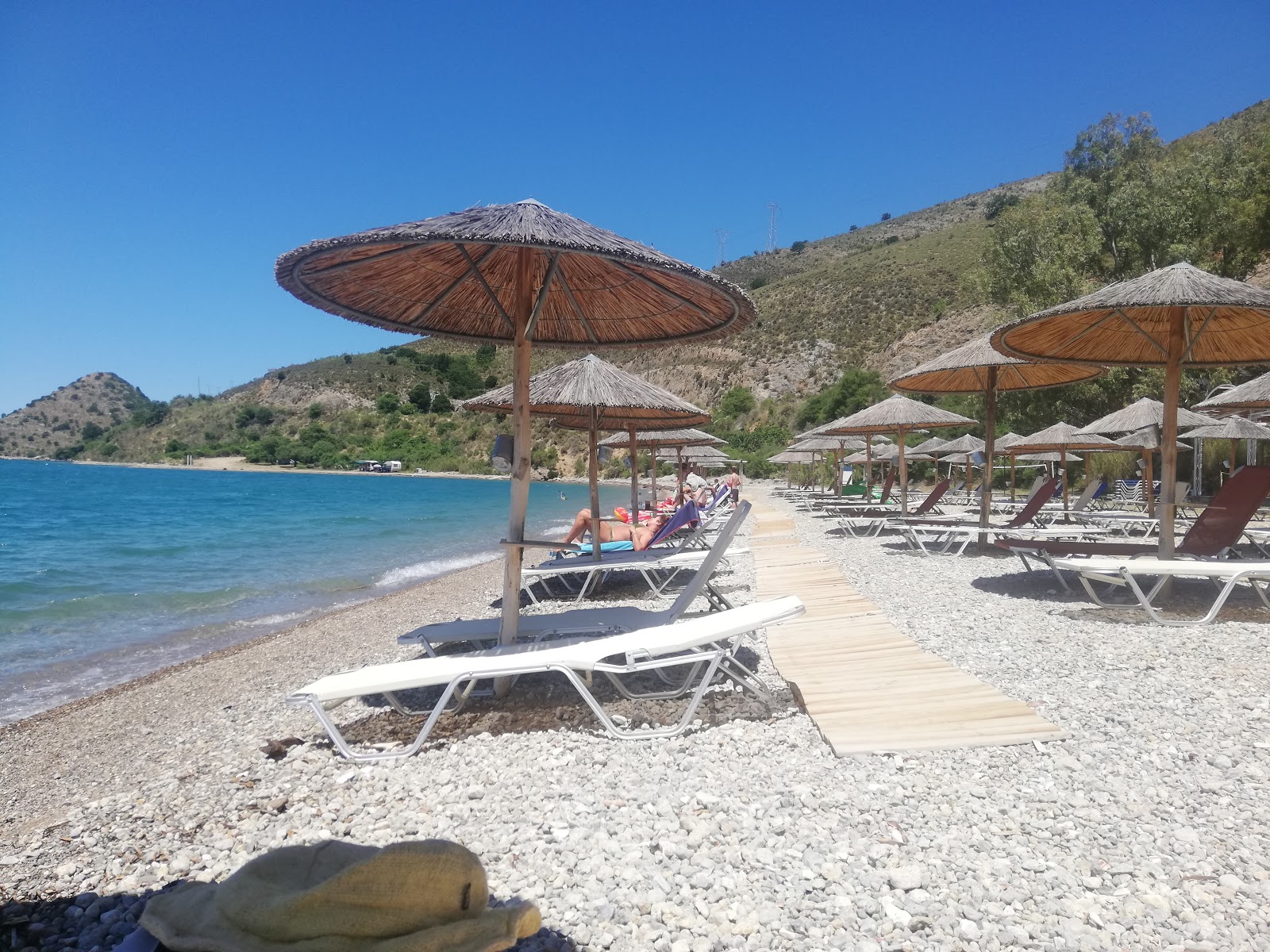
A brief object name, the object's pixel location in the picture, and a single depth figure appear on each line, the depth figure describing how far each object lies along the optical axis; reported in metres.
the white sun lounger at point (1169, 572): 5.02
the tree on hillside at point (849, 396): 43.16
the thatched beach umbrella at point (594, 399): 7.72
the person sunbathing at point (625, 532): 8.80
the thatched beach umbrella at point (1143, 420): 13.53
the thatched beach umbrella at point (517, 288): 3.29
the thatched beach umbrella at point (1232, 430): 13.28
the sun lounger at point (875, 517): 11.66
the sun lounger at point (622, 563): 7.02
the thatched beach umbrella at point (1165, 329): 5.45
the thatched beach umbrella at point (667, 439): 17.94
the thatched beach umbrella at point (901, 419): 11.52
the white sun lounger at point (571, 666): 3.22
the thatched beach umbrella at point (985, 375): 9.07
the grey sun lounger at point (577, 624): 4.34
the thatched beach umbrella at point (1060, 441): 15.68
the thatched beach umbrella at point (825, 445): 22.88
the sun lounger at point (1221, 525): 5.91
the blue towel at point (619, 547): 8.65
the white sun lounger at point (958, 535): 8.67
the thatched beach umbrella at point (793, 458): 27.80
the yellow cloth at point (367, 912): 1.70
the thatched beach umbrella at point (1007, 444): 16.62
